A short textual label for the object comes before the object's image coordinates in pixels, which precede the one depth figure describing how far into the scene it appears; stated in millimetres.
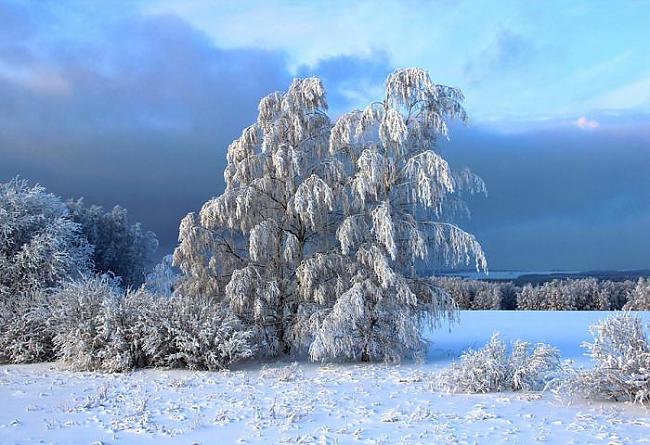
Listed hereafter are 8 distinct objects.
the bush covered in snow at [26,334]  14633
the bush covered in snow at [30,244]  17031
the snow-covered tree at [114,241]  25203
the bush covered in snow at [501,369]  10344
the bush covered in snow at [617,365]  8930
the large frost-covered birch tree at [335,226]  14227
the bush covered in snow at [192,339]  13102
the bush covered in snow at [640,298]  44841
